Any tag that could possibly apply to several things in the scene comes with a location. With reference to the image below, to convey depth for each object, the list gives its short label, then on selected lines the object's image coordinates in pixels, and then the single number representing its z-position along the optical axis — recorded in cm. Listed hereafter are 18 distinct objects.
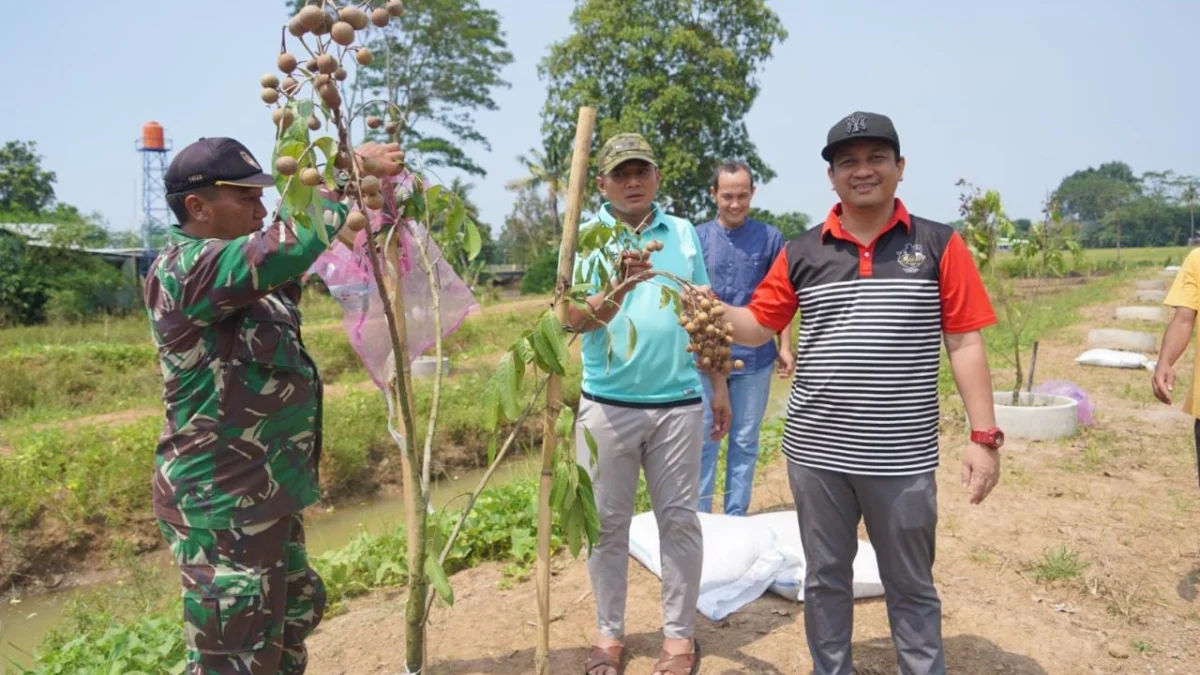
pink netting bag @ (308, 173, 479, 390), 230
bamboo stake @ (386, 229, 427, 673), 184
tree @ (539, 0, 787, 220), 1759
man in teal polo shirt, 251
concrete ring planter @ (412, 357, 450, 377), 1013
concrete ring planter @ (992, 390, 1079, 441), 544
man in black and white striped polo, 211
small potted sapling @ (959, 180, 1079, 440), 546
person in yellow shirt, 309
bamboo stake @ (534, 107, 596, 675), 194
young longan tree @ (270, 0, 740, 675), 155
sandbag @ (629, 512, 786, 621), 304
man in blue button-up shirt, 401
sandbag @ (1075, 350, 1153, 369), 861
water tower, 2786
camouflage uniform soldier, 187
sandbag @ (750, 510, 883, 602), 308
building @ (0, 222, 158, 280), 1501
